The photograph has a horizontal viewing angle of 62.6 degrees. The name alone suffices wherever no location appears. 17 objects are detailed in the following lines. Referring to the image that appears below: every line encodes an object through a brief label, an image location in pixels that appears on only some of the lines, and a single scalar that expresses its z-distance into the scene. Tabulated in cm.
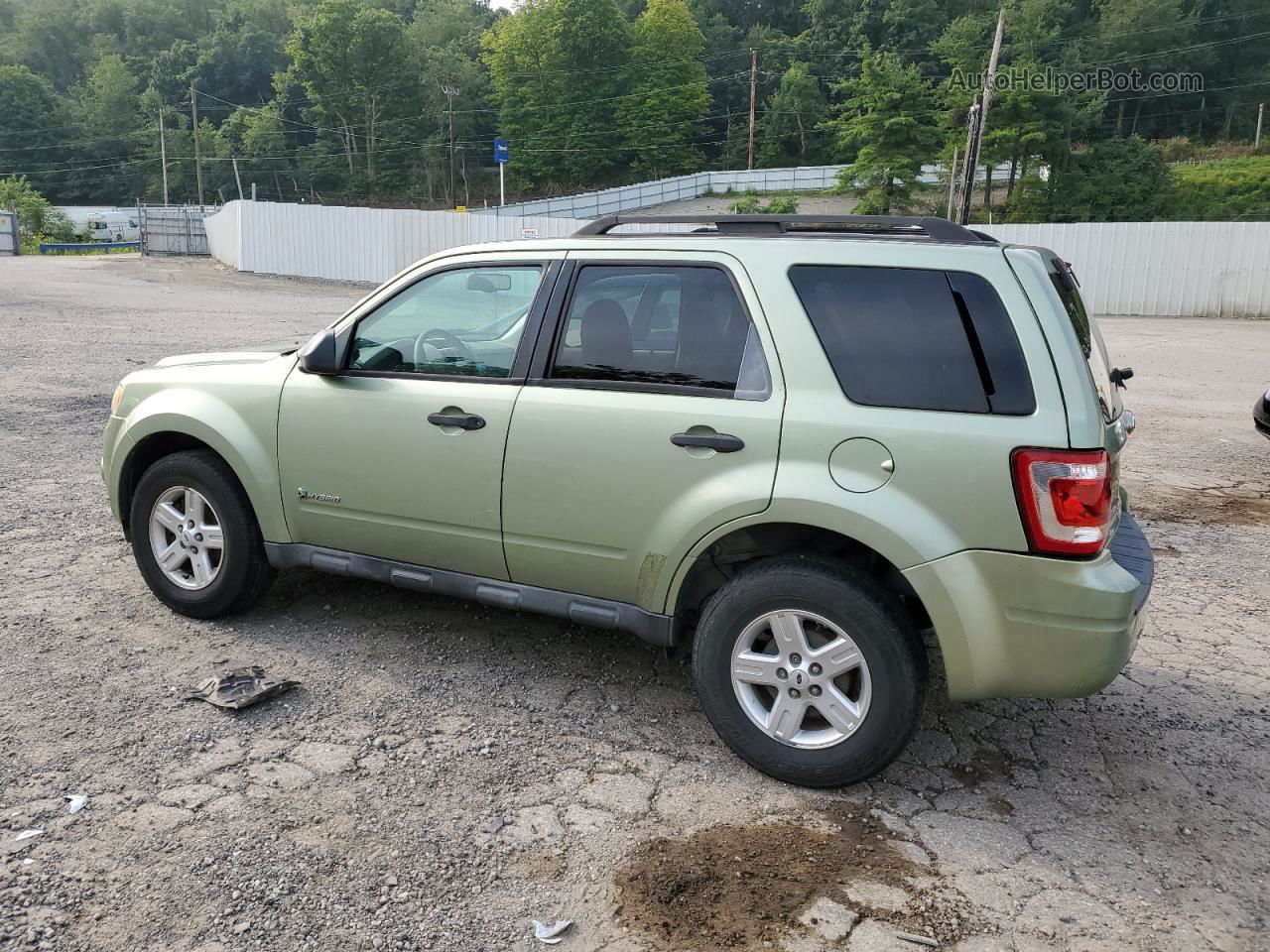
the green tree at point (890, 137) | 5216
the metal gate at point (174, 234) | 4525
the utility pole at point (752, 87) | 7319
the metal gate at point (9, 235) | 4359
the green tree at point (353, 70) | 9575
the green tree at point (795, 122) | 8831
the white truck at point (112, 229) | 7519
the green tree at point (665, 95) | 8831
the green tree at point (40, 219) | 7581
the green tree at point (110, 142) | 11338
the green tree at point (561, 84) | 8975
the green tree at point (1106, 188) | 5609
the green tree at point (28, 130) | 11119
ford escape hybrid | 325
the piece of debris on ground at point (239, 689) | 407
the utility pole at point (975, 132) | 3491
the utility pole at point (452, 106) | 8712
